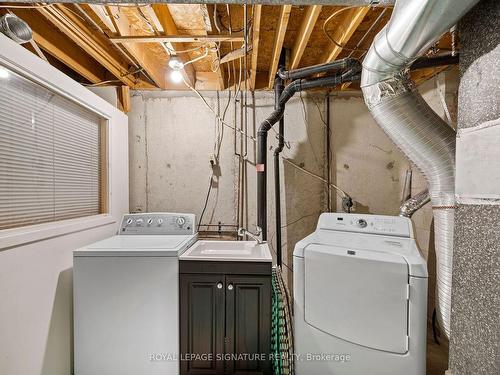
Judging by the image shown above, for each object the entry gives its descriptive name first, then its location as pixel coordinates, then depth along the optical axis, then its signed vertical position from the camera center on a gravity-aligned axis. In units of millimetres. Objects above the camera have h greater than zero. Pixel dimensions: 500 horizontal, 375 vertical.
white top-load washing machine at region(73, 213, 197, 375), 1510 -806
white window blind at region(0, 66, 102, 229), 1290 +226
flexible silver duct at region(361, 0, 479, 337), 1283 +305
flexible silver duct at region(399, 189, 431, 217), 1777 -141
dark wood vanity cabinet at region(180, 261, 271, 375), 1552 -882
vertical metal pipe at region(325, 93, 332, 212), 2545 +403
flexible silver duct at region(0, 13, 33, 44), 1238 +885
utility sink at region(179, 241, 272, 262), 1568 -484
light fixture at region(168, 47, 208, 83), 1862 +1012
